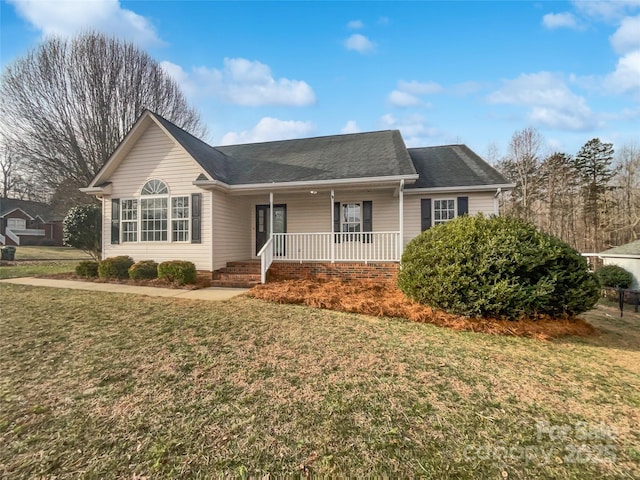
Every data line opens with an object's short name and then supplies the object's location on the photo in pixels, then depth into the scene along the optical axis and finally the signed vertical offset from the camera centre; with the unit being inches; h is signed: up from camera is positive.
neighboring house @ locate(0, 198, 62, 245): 1306.6 +123.5
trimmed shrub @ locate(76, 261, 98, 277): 395.9 -30.7
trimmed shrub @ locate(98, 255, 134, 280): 380.5 -28.6
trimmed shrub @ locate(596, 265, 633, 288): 427.5 -52.8
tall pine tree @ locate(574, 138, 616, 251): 798.5 +181.0
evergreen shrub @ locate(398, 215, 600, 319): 202.5 -24.0
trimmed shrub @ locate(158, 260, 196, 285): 350.3 -31.8
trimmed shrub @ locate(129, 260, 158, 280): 366.6 -31.4
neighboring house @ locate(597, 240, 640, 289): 430.3 -25.2
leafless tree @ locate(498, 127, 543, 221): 908.0 +241.4
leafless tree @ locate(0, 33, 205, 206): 685.9 +371.1
